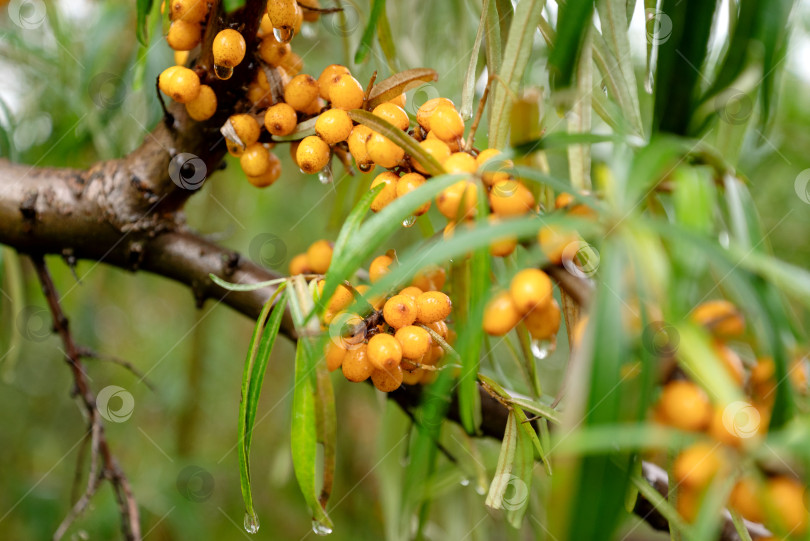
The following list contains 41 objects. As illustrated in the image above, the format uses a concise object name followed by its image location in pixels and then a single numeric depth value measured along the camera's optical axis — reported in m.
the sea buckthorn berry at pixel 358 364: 0.40
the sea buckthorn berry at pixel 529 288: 0.37
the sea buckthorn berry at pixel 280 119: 0.42
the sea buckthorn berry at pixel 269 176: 0.44
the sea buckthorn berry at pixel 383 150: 0.40
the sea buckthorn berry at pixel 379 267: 0.41
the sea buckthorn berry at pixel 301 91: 0.42
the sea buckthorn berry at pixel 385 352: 0.39
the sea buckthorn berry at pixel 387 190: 0.40
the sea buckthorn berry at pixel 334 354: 0.40
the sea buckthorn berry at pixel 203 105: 0.43
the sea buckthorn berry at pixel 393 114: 0.41
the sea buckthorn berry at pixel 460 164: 0.38
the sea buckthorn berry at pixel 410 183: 0.40
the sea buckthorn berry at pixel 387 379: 0.40
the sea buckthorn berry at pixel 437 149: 0.40
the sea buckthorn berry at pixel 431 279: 0.42
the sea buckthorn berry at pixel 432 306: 0.40
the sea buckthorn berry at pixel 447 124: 0.40
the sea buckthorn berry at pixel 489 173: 0.38
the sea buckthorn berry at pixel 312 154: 0.41
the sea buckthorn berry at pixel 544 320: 0.39
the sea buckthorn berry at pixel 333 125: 0.41
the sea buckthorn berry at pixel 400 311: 0.40
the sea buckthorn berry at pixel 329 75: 0.42
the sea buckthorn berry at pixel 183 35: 0.43
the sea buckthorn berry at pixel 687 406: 0.36
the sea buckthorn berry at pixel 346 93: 0.41
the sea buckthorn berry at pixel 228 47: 0.41
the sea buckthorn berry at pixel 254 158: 0.43
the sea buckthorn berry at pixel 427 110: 0.41
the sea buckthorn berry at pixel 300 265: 0.46
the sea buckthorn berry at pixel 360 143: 0.41
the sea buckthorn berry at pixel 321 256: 0.45
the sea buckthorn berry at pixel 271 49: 0.43
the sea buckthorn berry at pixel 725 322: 0.37
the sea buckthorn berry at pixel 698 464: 0.36
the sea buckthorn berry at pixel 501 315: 0.38
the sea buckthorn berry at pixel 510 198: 0.38
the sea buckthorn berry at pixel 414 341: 0.40
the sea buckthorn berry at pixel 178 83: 0.42
